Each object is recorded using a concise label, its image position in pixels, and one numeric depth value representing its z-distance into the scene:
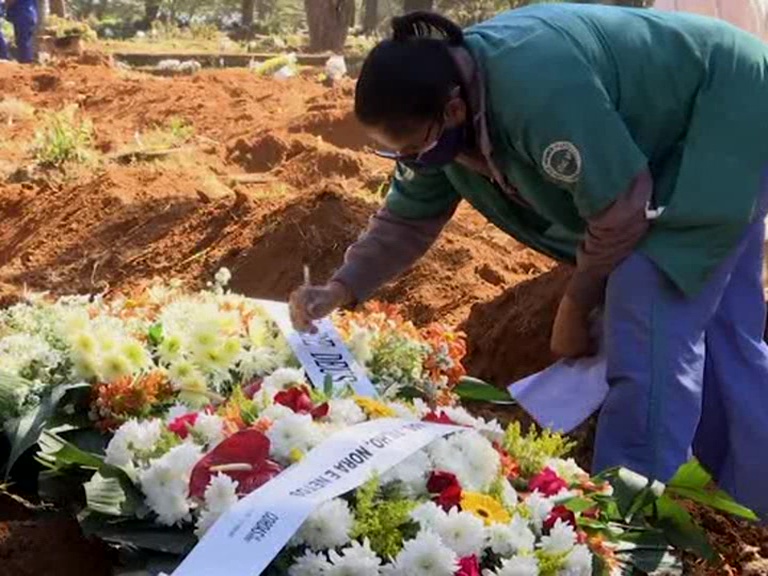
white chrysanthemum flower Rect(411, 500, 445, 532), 2.69
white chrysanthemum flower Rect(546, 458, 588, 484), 3.07
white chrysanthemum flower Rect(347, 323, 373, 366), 3.74
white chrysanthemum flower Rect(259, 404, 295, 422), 3.04
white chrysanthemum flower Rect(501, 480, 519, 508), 2.85
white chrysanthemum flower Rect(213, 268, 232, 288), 3.94
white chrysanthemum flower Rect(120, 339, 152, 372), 3.45
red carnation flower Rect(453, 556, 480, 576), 2.62
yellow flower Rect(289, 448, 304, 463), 2.90
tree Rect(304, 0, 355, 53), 20.30
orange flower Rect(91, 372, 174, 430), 3.34
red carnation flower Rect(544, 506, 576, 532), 2.80
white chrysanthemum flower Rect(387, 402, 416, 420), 3.17
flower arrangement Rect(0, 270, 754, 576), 2.69
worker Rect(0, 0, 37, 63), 16.20
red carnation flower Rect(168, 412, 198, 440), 3.04
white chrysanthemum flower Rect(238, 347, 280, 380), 3.57
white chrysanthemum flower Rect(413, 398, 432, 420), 3.23
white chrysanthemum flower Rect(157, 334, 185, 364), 3.50
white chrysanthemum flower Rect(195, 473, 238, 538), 2.76
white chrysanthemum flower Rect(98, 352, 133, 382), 3.42
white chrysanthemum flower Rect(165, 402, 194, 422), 3.15
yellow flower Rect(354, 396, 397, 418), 3.17
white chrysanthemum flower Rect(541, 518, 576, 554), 2.72
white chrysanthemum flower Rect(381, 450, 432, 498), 2.82
